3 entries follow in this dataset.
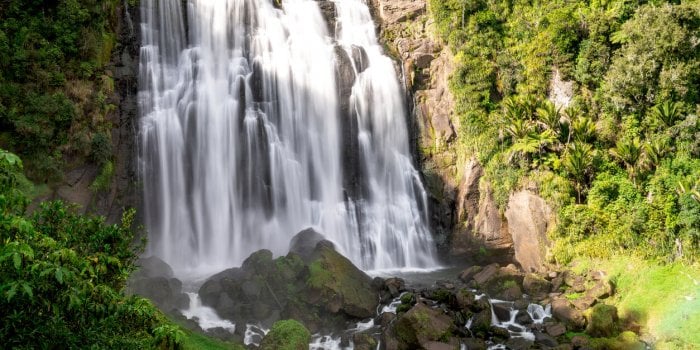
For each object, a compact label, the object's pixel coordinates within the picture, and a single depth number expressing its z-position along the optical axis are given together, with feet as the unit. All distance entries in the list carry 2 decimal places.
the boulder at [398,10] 105.19
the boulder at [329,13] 106.85
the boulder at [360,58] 97.19
